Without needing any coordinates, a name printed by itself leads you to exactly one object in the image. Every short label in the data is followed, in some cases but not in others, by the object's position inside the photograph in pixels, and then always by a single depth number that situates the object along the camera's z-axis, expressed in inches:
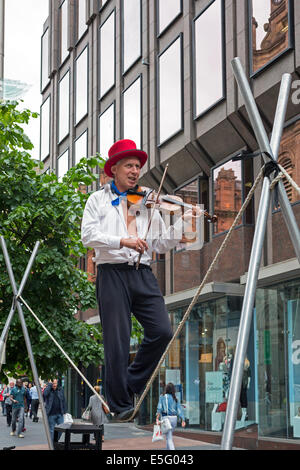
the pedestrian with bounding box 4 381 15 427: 1103.5
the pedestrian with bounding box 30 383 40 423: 1257.4
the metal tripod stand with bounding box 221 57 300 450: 132.3
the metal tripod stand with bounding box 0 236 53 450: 257.8
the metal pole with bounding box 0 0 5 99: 1074.1
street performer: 186.7
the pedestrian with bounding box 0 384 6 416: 1482.8
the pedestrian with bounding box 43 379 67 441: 741.3
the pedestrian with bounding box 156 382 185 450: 694.5
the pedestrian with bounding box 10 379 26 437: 895.1
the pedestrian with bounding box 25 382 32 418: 1330.0
